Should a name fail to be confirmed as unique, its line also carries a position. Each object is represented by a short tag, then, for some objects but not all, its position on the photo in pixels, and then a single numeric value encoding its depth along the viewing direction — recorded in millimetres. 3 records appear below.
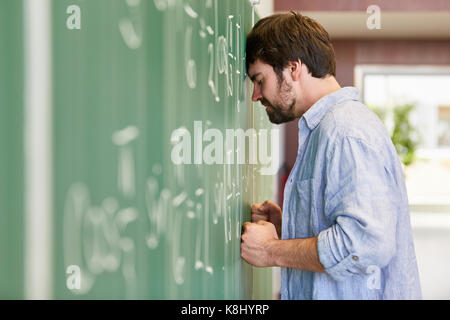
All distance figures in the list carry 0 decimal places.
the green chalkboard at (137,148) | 1340
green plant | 5717
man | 2084
